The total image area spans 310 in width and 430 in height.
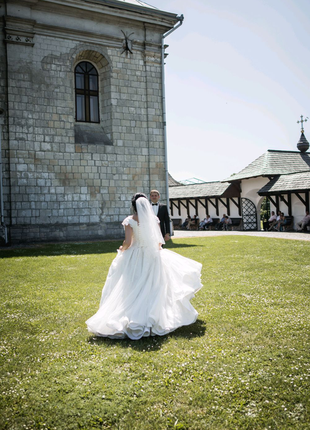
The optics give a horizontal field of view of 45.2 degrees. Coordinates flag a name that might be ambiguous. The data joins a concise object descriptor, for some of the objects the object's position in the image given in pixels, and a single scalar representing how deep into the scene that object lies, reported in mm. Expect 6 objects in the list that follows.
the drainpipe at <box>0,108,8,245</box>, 13562
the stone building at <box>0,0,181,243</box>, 13906
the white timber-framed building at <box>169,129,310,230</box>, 21484
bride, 4211
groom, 7539
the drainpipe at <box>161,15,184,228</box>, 16500
